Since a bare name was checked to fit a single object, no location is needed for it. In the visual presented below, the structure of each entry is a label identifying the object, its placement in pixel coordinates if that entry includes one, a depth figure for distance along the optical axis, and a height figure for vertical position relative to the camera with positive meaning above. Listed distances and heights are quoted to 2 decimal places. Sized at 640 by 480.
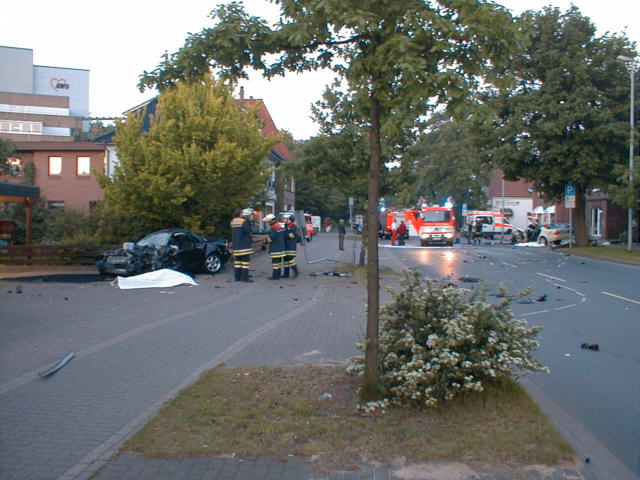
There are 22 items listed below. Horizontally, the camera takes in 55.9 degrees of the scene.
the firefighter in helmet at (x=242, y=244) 16.19 -0.54
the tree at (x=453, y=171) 63.44 +5.80
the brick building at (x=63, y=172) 36.41 +3.11
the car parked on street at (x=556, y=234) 37.53 -0.53
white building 81.88 +17.55
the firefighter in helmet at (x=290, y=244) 17.00 -0.58
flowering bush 5.34 -1.09
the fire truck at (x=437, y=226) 38.78 -0.05
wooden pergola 18.70 +0.92
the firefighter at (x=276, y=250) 16.92 -0.73
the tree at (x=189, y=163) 19.03 +1.96
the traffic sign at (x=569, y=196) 31.41 +1.56
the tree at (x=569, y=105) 30.25 +6.19
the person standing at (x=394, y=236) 42.31 -0.78
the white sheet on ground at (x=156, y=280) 15.16 -1.45
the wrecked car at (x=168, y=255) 16.70 -0.90
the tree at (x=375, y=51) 5.26 +1.69
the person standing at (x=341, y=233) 32.41 -0.46
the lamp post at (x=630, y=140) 27.07 +4.08
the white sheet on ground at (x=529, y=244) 39.91 -1.26
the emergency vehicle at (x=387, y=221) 53.30 +0.35
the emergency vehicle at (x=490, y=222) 47.44 +0.26
